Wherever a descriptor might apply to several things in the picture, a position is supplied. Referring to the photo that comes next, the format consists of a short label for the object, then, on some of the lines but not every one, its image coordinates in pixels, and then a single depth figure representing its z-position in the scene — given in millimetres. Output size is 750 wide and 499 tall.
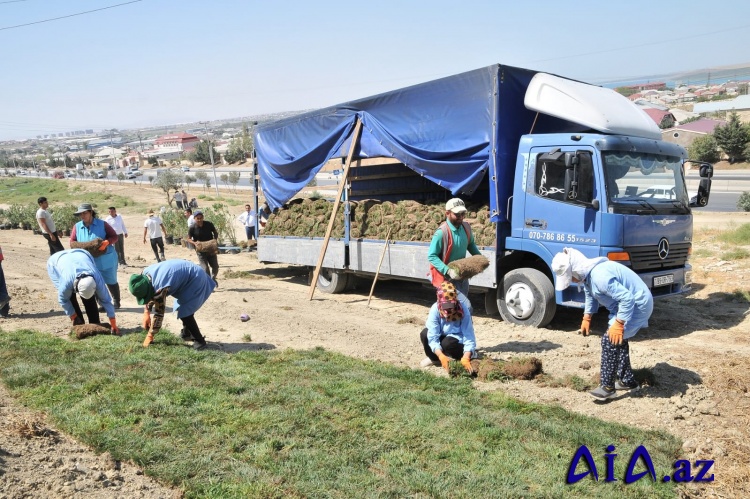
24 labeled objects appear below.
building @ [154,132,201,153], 158500
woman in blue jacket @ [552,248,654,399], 5738
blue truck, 8320
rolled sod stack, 9680
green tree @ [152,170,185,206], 44219
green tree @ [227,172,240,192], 54281
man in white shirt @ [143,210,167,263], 16641
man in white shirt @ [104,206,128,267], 15997
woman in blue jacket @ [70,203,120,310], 9602
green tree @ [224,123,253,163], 92375
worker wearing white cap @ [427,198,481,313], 7043
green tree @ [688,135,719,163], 51912
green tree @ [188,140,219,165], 99062
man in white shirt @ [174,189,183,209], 30581
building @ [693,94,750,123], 78981
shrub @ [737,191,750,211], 25312
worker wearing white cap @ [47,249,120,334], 7855
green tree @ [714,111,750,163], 49844
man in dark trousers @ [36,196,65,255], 11969
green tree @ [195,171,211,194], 53594
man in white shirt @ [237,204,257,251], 18562
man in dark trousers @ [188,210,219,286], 12141
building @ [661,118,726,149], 59406
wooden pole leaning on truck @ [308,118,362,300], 11812
